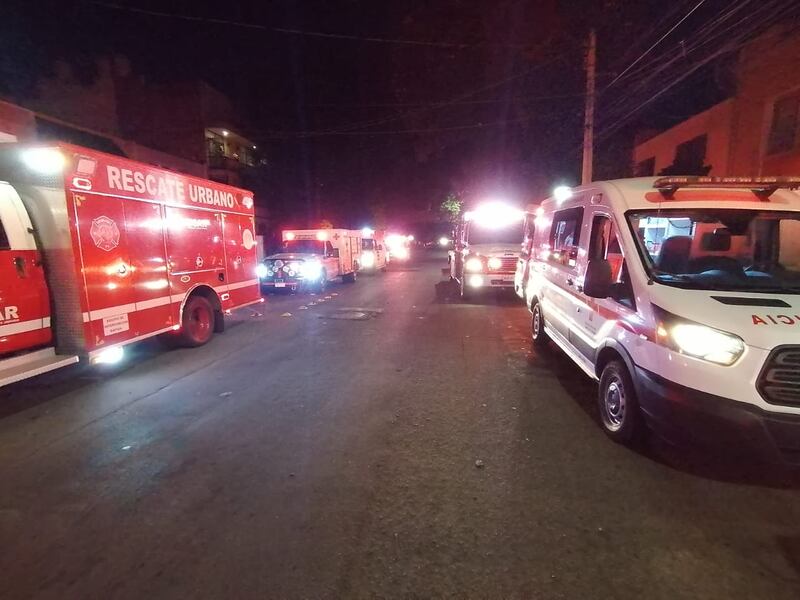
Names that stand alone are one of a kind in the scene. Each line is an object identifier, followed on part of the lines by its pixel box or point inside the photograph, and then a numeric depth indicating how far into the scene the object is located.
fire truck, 5.42
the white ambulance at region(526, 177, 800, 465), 3.16
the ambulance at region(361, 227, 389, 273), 24.73
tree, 34.97
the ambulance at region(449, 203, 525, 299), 12.73
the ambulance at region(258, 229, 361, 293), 15.95
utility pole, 13.97
